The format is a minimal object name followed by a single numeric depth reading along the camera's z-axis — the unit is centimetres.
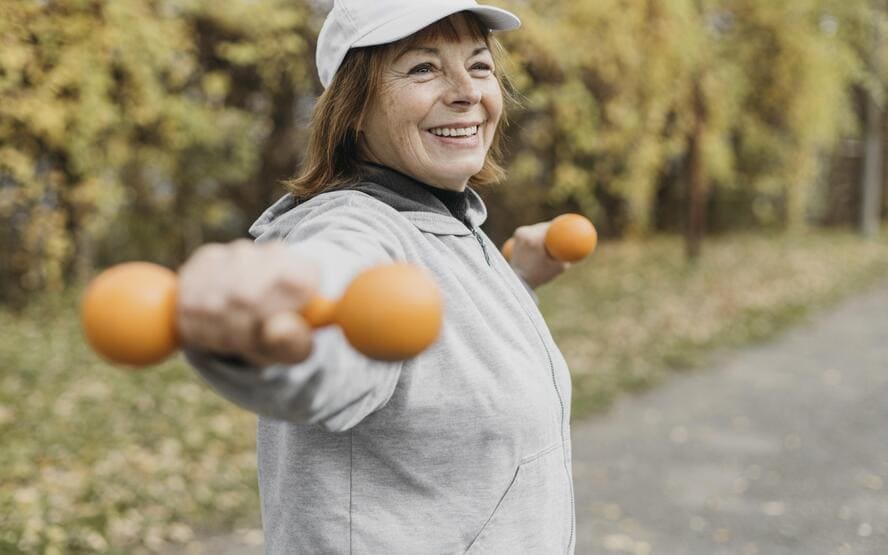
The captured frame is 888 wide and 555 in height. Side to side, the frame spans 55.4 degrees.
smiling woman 124
